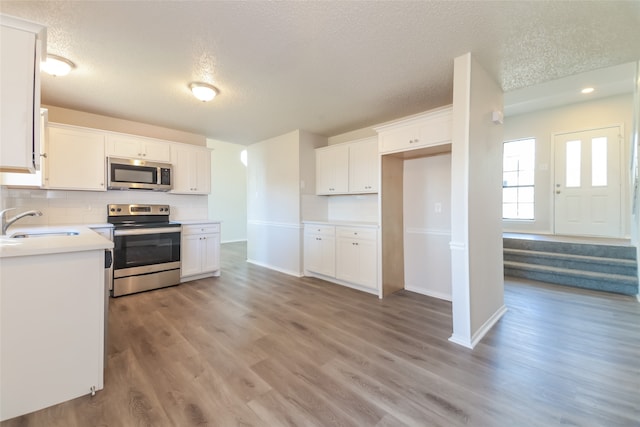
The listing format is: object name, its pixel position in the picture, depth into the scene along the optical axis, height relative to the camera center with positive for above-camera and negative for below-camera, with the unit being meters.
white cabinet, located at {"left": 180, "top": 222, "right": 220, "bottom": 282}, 4.13 -0.61
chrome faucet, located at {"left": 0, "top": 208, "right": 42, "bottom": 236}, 2.12 -0.05
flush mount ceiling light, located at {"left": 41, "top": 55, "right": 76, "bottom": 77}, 2.35 +1.33
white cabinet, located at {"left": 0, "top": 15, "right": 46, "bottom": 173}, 1.54 +0.71
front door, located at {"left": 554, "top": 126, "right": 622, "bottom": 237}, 4.87 +0.60
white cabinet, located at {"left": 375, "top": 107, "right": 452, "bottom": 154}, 2.86 +0.95
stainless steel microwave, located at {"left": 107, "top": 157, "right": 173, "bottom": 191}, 3.67 +0.55
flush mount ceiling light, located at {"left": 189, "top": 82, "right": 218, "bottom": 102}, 2.86 +1.32
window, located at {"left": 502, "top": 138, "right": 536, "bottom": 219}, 5.80 +0.78
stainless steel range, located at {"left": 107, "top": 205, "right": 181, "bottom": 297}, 3.51 -0.51
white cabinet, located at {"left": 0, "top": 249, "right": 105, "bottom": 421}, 1.48 -0.69
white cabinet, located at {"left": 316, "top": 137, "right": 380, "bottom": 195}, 3.92 +0.72
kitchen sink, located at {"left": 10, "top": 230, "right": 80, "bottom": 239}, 2.43 -0.20
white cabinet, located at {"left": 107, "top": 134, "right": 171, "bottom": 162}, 3.72 +0.95
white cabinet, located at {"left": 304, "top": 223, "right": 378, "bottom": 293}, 3.65 -0.62
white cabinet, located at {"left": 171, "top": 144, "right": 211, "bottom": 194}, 4.28 +0.73
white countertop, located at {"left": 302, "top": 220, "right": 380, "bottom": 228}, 3.64 -0.15
